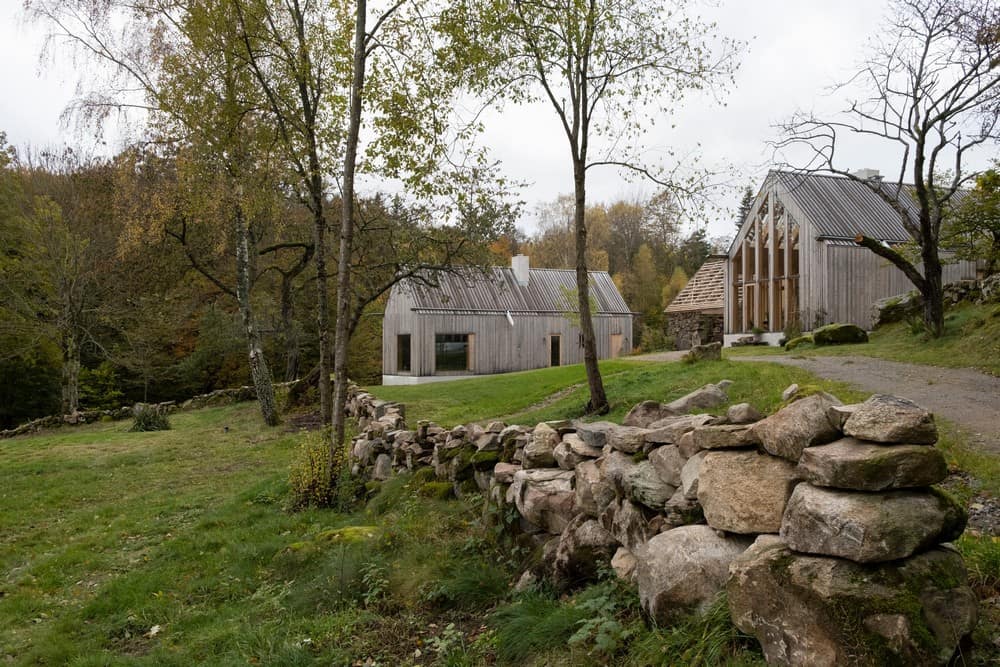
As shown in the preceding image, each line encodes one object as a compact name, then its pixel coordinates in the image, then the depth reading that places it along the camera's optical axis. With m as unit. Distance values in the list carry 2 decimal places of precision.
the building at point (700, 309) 30.80
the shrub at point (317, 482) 8.30
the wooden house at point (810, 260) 21.97
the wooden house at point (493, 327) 29.52
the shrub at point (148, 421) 18.98
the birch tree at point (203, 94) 11.95
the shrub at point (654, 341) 31.73
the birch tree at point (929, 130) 12.80
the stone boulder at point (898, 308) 17.98
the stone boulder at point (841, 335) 16.81
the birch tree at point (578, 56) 10.70
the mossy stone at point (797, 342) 17.39
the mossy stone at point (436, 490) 6.99
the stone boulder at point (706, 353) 13.84
